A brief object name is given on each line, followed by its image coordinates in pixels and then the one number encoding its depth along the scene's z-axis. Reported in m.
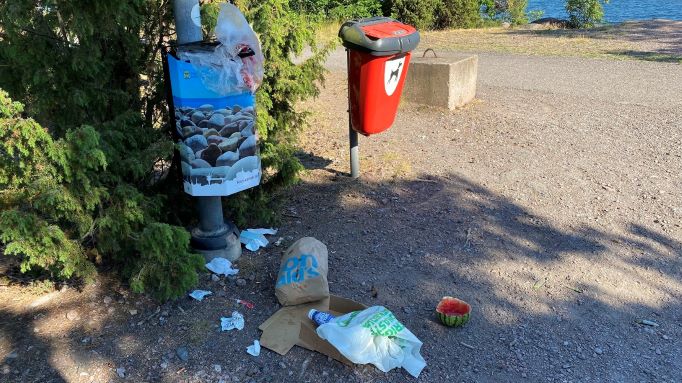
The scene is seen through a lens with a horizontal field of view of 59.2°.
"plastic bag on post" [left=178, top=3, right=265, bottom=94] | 3.06
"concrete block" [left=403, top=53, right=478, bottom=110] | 6.81
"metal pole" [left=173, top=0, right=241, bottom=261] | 3.56
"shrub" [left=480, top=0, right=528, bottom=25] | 19.57
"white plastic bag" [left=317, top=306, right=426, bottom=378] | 2.78
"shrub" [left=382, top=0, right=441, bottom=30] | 15.45
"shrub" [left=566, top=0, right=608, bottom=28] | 16.09
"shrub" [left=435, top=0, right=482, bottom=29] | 16.05
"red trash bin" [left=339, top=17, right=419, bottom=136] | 4.14
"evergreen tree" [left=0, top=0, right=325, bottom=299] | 2.72
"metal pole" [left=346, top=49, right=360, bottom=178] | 4.82
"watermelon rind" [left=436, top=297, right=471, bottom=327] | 3.09
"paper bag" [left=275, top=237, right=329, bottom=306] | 3.18
